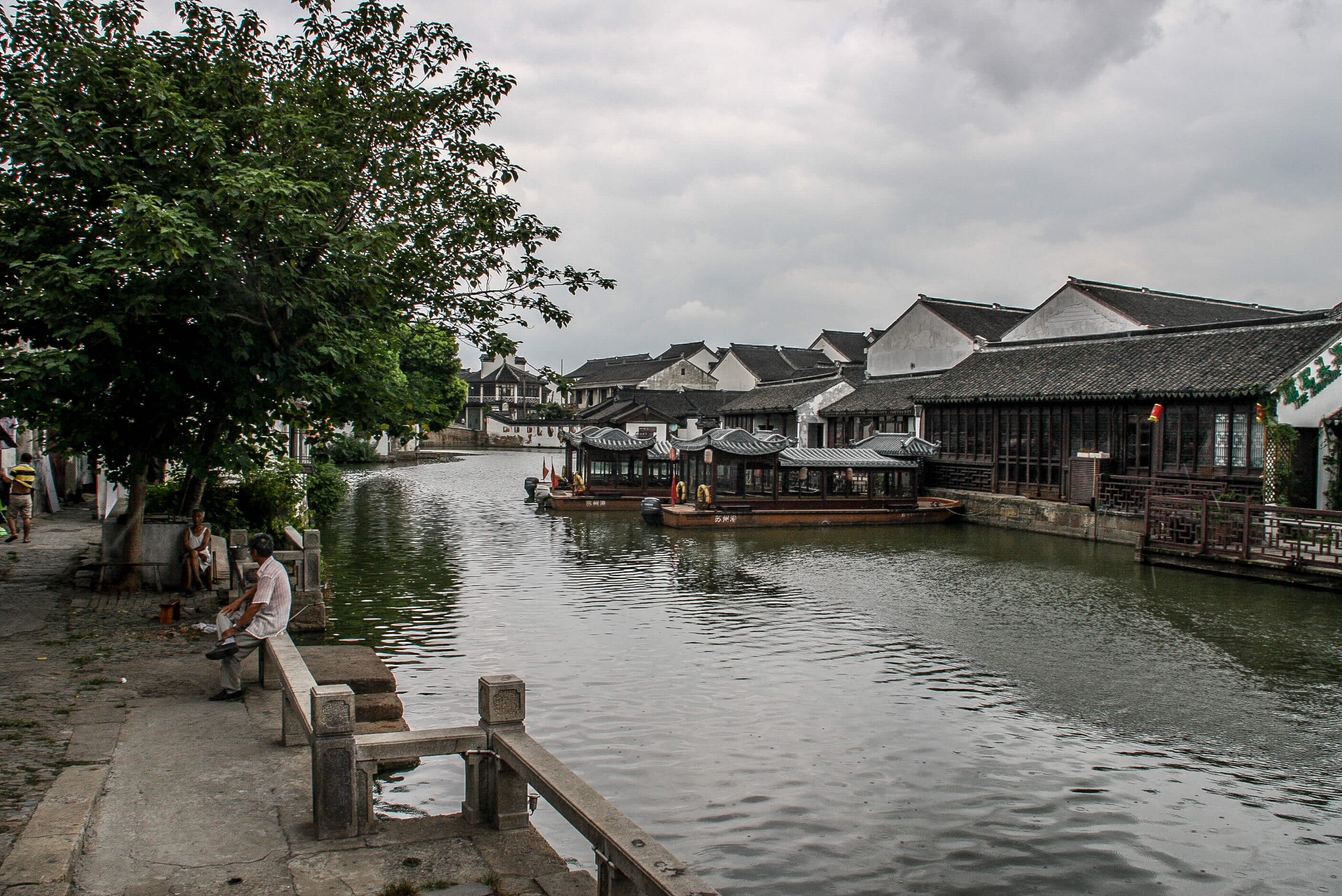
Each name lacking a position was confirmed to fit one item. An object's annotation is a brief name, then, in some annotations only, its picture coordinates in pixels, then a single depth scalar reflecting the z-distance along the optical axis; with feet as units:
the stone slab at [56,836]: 16.40
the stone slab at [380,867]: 17.43
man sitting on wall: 28.45
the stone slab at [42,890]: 15.83
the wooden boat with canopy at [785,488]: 98.17
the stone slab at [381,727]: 27.17
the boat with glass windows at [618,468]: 116.88
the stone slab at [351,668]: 31.30
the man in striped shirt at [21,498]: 58.90
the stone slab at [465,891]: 17.35
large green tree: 35.04
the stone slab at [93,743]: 23.29
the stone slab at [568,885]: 17.58
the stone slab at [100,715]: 26.25
